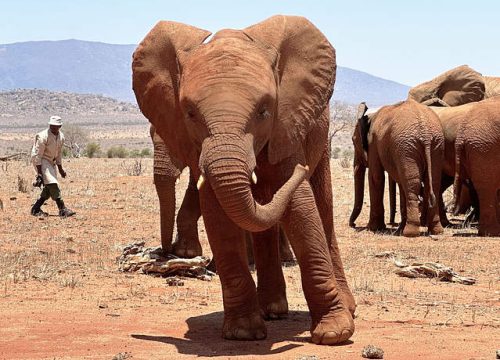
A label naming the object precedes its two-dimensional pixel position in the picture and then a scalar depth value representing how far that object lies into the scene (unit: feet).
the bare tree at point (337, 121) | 310.04
